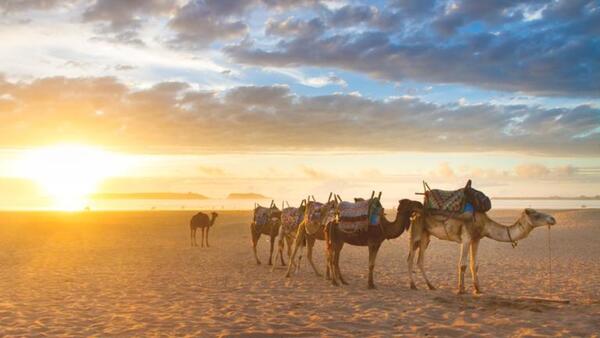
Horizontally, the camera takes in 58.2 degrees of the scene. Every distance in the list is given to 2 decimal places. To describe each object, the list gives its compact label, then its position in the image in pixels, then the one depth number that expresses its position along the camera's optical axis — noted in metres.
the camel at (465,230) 13.84
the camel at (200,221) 31.83
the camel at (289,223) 19.38
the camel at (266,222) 21.98
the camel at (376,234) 15.60
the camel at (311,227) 17.11
